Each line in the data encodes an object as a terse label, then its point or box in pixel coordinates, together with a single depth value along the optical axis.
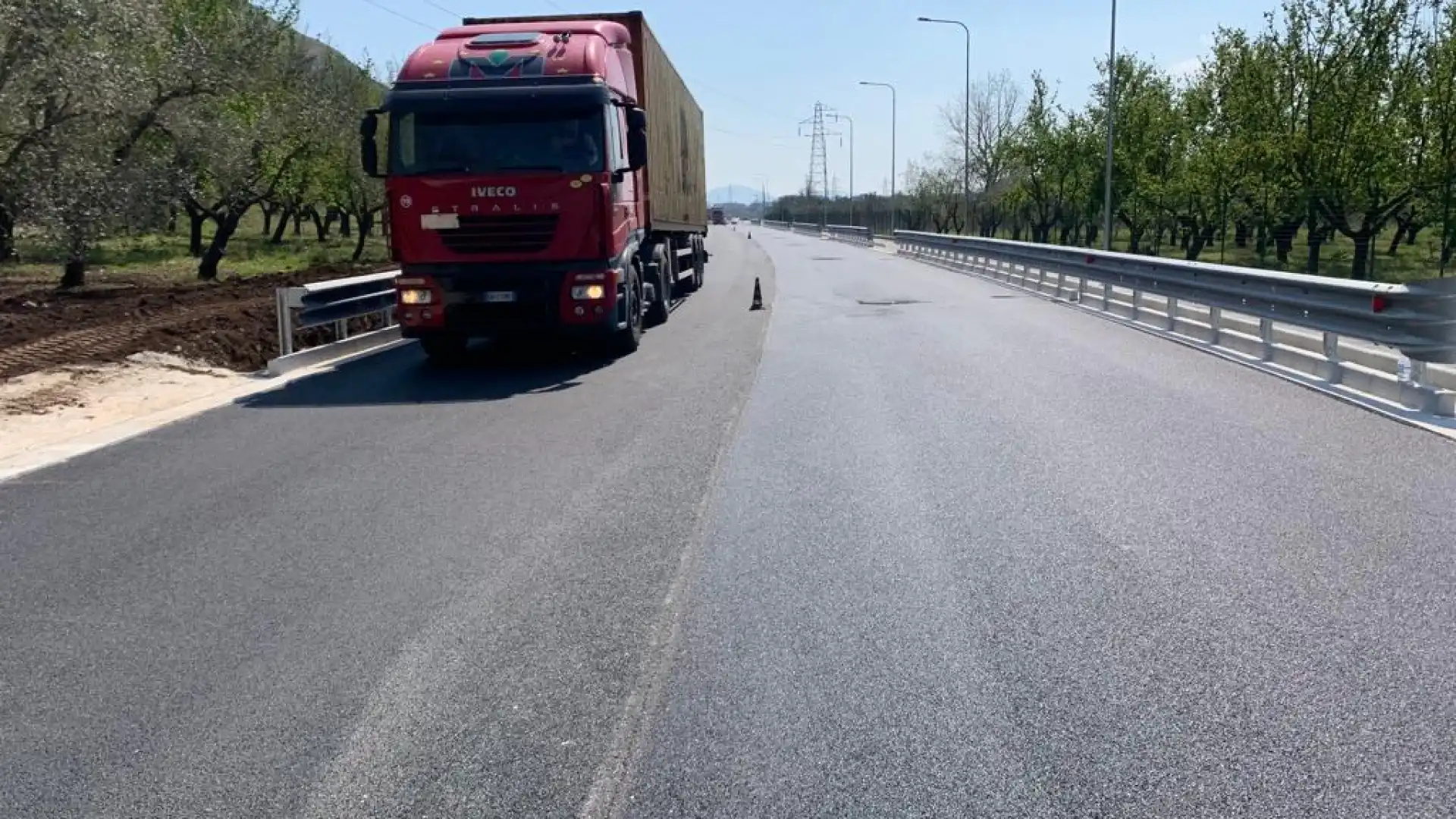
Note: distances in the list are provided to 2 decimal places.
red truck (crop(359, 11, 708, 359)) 13.76
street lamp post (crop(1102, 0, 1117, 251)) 29.62
